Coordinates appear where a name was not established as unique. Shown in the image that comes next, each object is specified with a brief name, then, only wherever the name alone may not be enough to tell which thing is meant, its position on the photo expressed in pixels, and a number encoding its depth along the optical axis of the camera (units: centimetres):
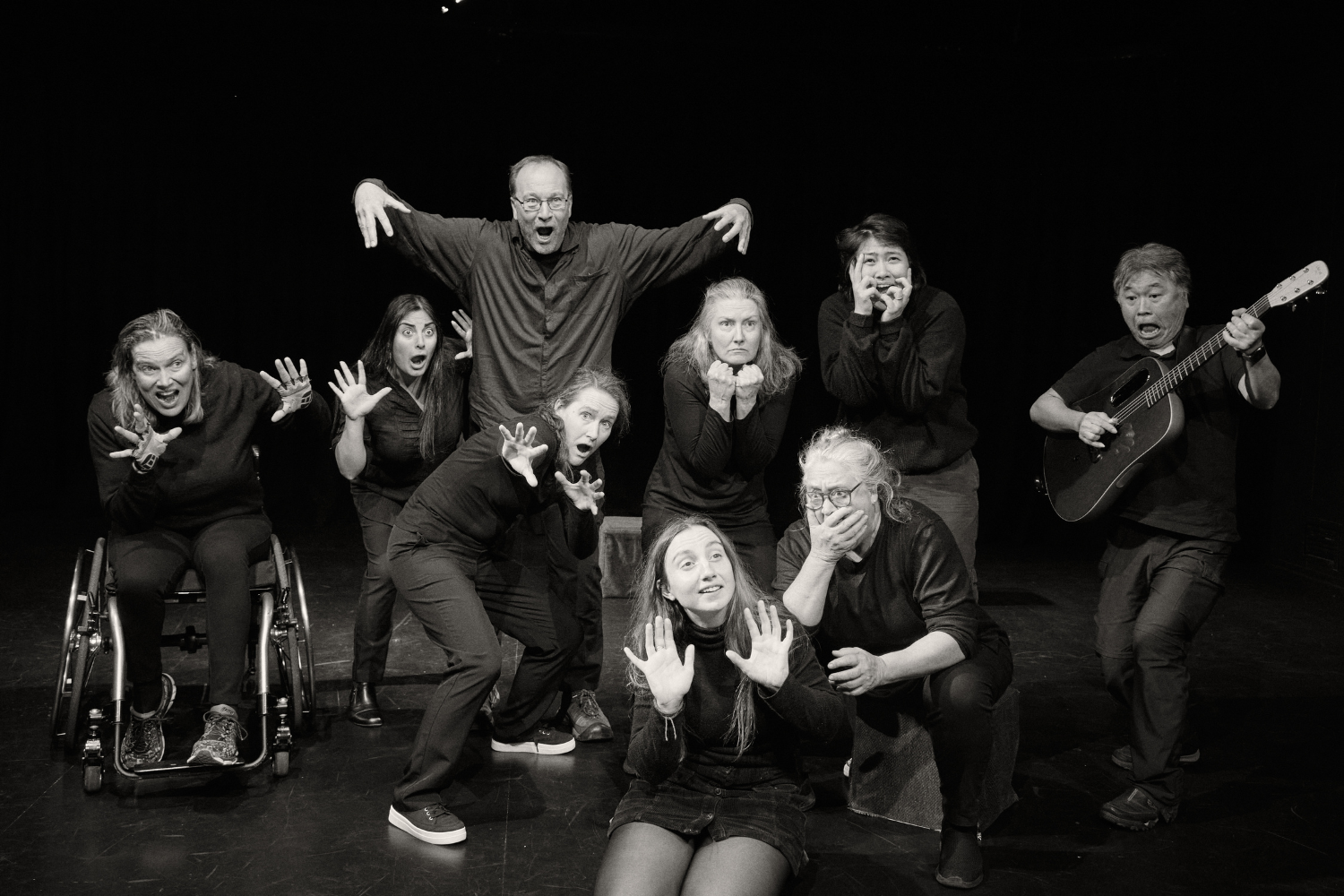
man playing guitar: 311
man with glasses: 370
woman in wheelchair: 333
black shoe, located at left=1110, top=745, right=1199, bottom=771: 351
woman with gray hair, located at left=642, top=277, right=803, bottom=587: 340
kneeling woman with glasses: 278
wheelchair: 318
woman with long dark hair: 380
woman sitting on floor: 245
